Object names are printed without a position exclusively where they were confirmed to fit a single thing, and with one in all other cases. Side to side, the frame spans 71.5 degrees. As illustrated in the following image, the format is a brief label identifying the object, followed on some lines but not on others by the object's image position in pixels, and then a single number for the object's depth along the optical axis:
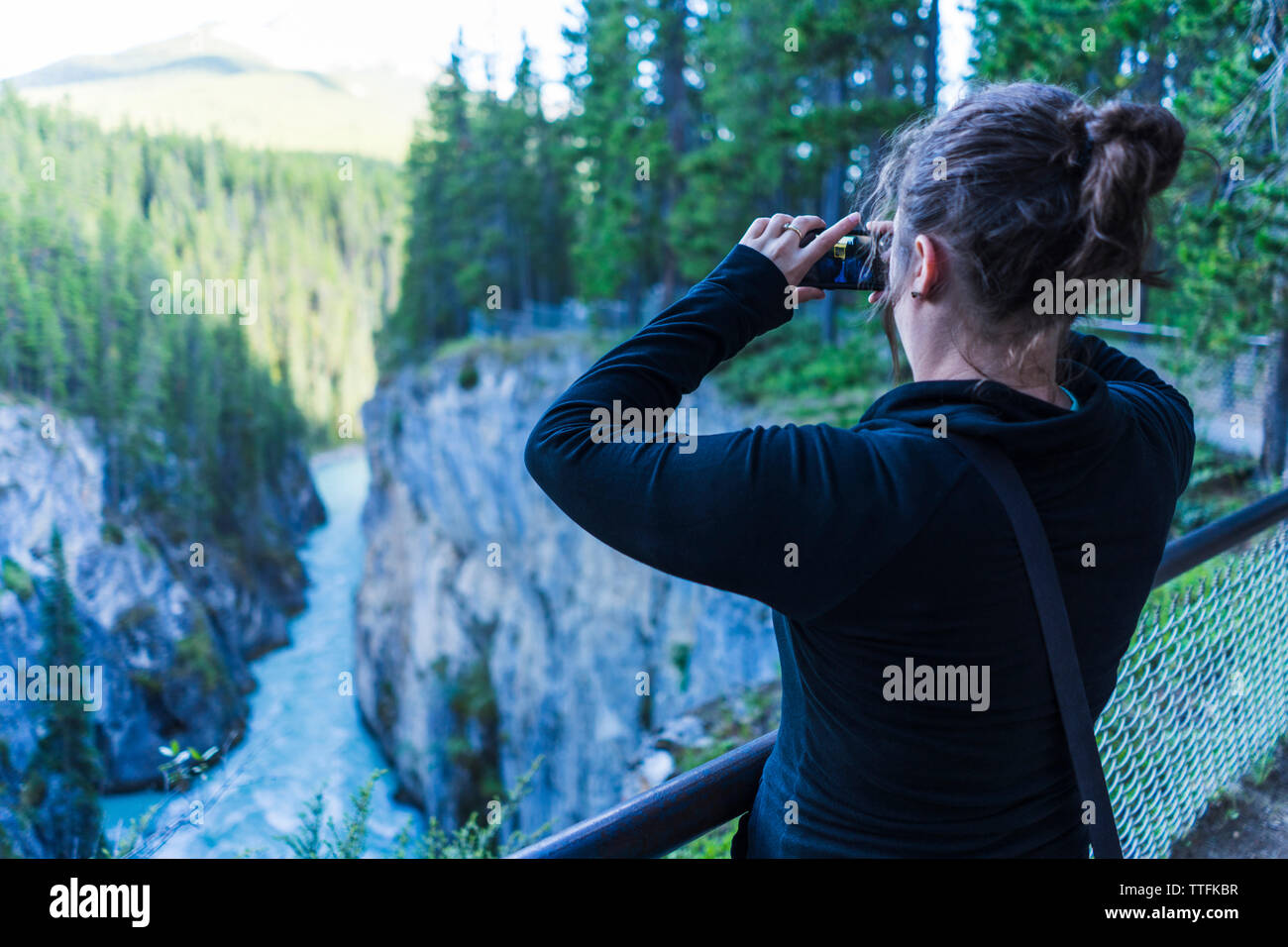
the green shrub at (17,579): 18.00
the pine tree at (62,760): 14.07
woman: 0.95
